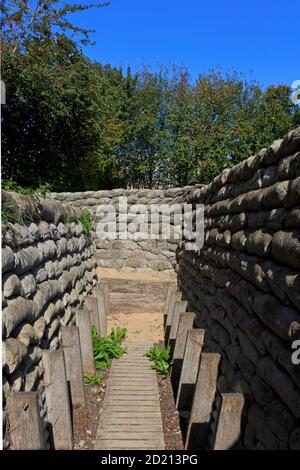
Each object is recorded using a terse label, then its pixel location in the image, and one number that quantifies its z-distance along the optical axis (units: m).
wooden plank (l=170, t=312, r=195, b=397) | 4.59
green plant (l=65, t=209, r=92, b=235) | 6.43
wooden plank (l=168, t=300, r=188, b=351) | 5.23
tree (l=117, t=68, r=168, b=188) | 16.14
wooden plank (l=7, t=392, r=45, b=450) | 2.31
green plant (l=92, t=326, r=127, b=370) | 5.38
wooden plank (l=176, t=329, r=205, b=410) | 3.81
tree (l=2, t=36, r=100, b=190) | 11.33
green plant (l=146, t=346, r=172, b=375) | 5.25
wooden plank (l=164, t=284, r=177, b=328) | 6.45
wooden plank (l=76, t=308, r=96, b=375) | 4.76
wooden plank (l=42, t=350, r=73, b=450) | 3.05
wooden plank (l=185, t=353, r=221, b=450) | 3.15
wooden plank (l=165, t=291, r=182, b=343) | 5.91
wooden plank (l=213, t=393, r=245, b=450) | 2.45
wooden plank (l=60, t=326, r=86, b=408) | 3.93
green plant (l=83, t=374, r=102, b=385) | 4.80
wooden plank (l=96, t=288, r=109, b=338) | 6.10
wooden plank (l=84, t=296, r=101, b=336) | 5.55
